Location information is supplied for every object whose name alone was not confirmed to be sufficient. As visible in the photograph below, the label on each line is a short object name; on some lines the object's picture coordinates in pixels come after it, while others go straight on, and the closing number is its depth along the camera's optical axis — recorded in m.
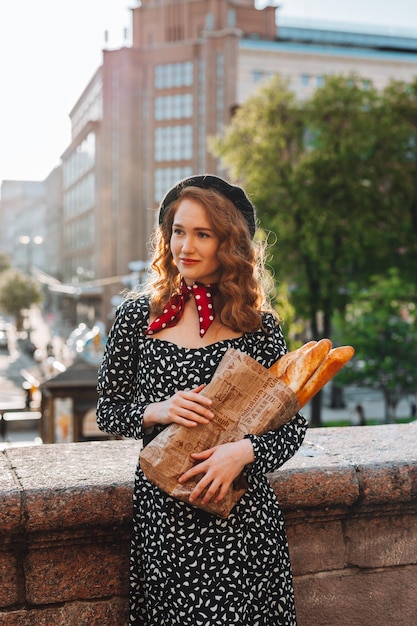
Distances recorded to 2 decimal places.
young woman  2.32
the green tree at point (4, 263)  89.94
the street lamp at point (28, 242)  54.24
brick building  62.28
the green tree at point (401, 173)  25.88
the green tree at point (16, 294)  71.00
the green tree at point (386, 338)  23.14
